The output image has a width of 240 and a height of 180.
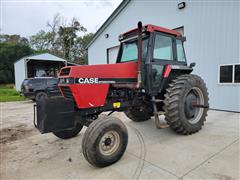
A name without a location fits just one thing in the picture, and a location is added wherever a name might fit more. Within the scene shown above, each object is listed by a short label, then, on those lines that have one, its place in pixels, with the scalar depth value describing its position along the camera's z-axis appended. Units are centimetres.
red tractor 252
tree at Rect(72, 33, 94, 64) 3347
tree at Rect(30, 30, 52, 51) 3469
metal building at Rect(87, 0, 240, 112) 582
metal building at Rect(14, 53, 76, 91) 1616
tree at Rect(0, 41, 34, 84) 2702
